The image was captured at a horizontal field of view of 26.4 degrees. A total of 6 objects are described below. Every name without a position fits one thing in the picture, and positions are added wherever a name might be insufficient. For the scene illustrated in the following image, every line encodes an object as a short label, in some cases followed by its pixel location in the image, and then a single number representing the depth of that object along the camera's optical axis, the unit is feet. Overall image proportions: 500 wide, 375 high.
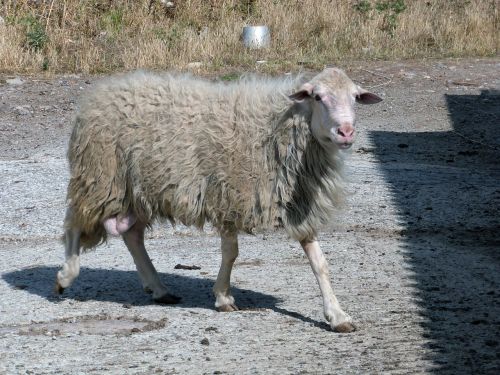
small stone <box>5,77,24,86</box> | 51.30
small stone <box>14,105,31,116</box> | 47.24
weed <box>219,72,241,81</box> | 50.73
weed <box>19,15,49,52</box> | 55.42
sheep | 21.39
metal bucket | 57.76
